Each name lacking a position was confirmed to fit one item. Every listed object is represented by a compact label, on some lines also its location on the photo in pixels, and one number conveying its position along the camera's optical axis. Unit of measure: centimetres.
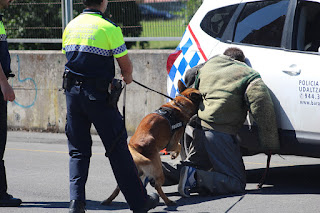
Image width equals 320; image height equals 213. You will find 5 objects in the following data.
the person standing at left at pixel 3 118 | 1025
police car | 1048
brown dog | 987
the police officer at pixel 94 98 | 853
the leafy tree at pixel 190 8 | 1884
